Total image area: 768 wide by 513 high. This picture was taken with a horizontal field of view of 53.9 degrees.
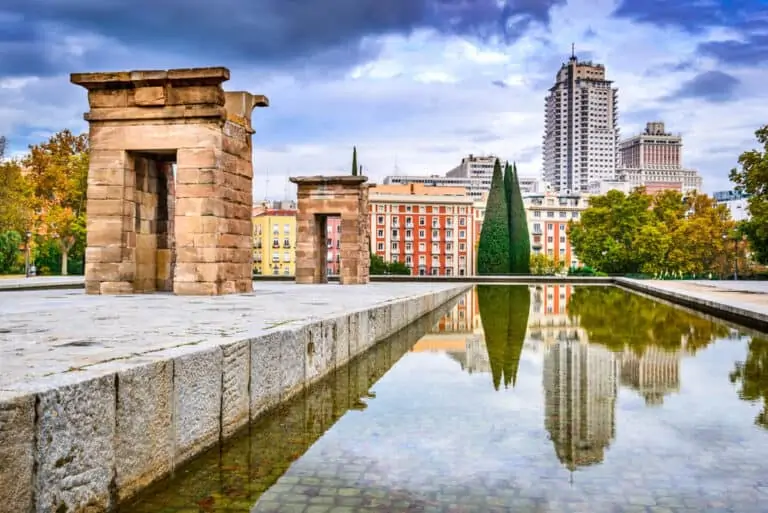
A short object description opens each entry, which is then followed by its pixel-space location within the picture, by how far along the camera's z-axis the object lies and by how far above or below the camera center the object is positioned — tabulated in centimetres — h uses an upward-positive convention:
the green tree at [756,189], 3341 +371
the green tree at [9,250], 5167 +101
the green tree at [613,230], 6788 +347
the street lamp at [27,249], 4279 +89
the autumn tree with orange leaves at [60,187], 4750 +500
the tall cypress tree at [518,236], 8068 +346
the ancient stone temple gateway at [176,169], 1611 +209
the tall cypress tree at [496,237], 8050 +328
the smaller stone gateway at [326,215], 3112 +196
